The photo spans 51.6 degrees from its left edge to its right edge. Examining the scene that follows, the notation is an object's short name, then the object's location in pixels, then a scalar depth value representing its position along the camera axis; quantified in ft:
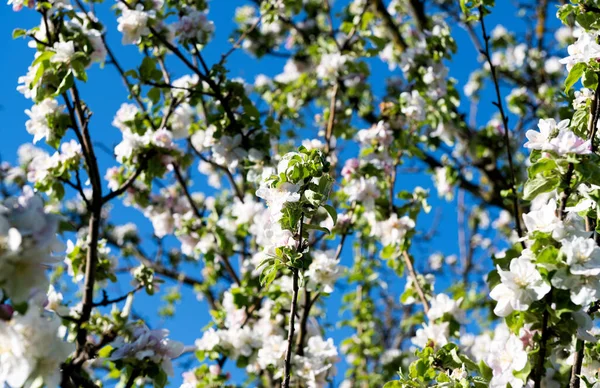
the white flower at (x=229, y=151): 10.80
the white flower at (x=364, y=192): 10.89
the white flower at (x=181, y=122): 11.62
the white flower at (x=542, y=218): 5.57
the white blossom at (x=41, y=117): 9.56
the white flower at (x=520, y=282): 5.28
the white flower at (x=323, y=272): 9.46
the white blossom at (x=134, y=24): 10.15
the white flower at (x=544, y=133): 5.76
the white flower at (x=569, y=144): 5.30
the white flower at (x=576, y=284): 5.05
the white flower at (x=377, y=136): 11.65
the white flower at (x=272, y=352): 9.62
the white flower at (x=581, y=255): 5.07
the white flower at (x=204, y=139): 10.96
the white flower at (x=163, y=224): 13.05
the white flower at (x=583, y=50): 6.36
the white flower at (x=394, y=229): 10.95
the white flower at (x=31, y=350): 4.00
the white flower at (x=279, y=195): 5.78
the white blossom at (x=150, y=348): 6.70
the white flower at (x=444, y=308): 9.61
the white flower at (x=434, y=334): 9.04
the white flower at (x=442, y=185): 14.71
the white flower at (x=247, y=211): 11.98
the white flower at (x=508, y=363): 5.56
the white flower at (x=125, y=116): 11.21
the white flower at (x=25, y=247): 3.81
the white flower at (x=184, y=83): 11.60
